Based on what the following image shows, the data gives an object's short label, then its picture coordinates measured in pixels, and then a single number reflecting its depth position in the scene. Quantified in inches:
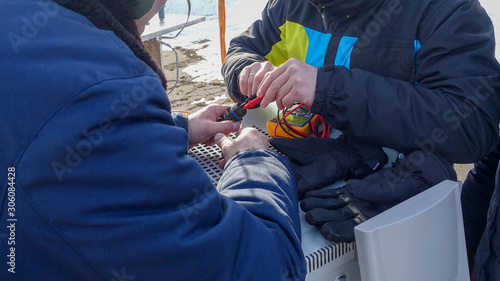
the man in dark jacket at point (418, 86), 42.1
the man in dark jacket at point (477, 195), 59.8
